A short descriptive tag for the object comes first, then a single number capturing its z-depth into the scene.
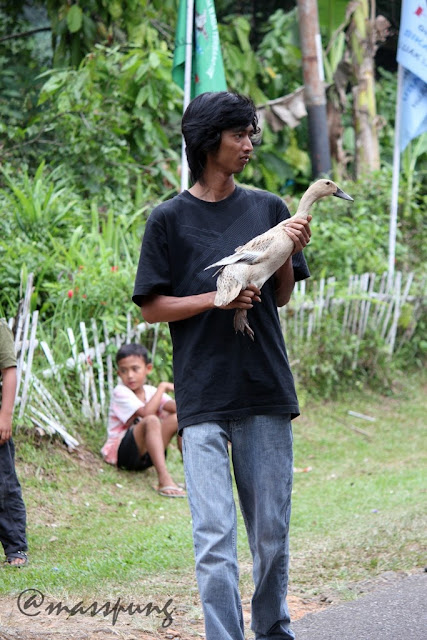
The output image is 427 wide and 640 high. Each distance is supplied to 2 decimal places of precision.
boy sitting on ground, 13.07
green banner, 17.14
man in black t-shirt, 6.13
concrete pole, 22.72
